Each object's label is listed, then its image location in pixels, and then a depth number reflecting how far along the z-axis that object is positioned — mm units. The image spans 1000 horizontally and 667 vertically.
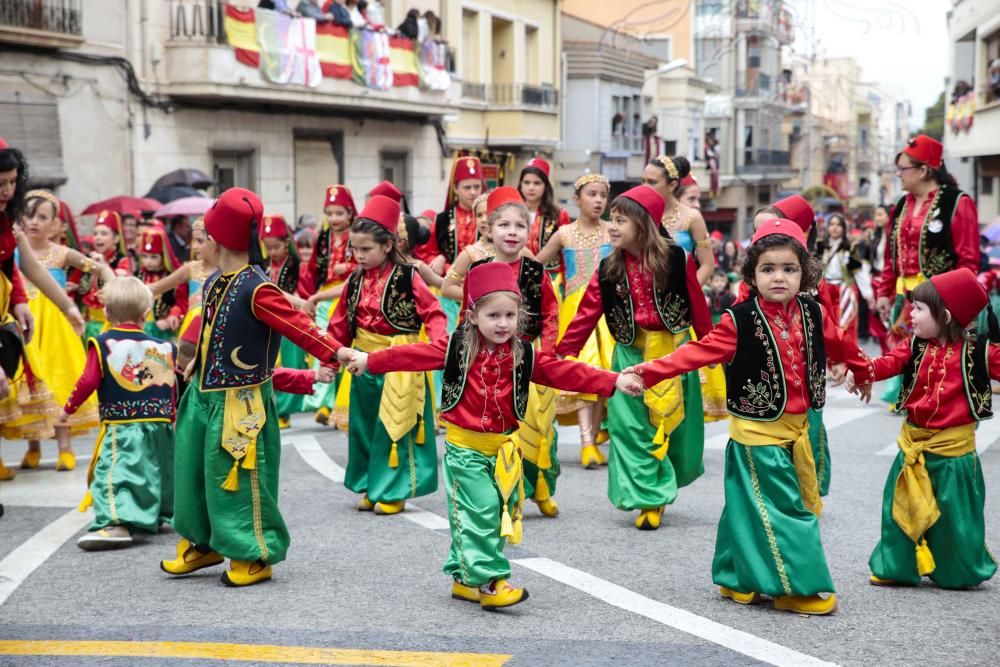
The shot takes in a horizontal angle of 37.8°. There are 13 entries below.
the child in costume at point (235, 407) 6727
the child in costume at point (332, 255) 10734
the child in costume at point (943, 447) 6594
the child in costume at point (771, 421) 6191
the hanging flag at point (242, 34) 24406
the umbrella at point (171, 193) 20859
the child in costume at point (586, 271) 10008
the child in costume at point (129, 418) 7785
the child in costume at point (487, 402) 6375
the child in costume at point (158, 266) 12258
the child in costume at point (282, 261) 12094
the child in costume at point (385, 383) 8641
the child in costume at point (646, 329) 8133
